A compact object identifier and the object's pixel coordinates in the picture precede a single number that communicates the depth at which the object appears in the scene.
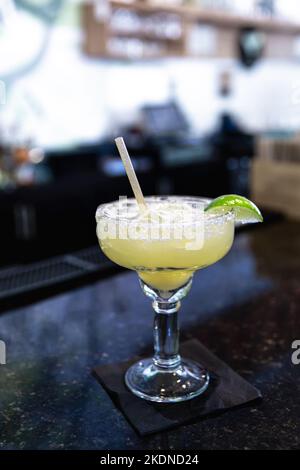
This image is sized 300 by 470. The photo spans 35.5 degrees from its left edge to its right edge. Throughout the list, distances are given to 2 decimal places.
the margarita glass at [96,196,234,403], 0.80
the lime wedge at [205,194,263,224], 0.86
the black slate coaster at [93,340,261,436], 0.75
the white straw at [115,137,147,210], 0.85
